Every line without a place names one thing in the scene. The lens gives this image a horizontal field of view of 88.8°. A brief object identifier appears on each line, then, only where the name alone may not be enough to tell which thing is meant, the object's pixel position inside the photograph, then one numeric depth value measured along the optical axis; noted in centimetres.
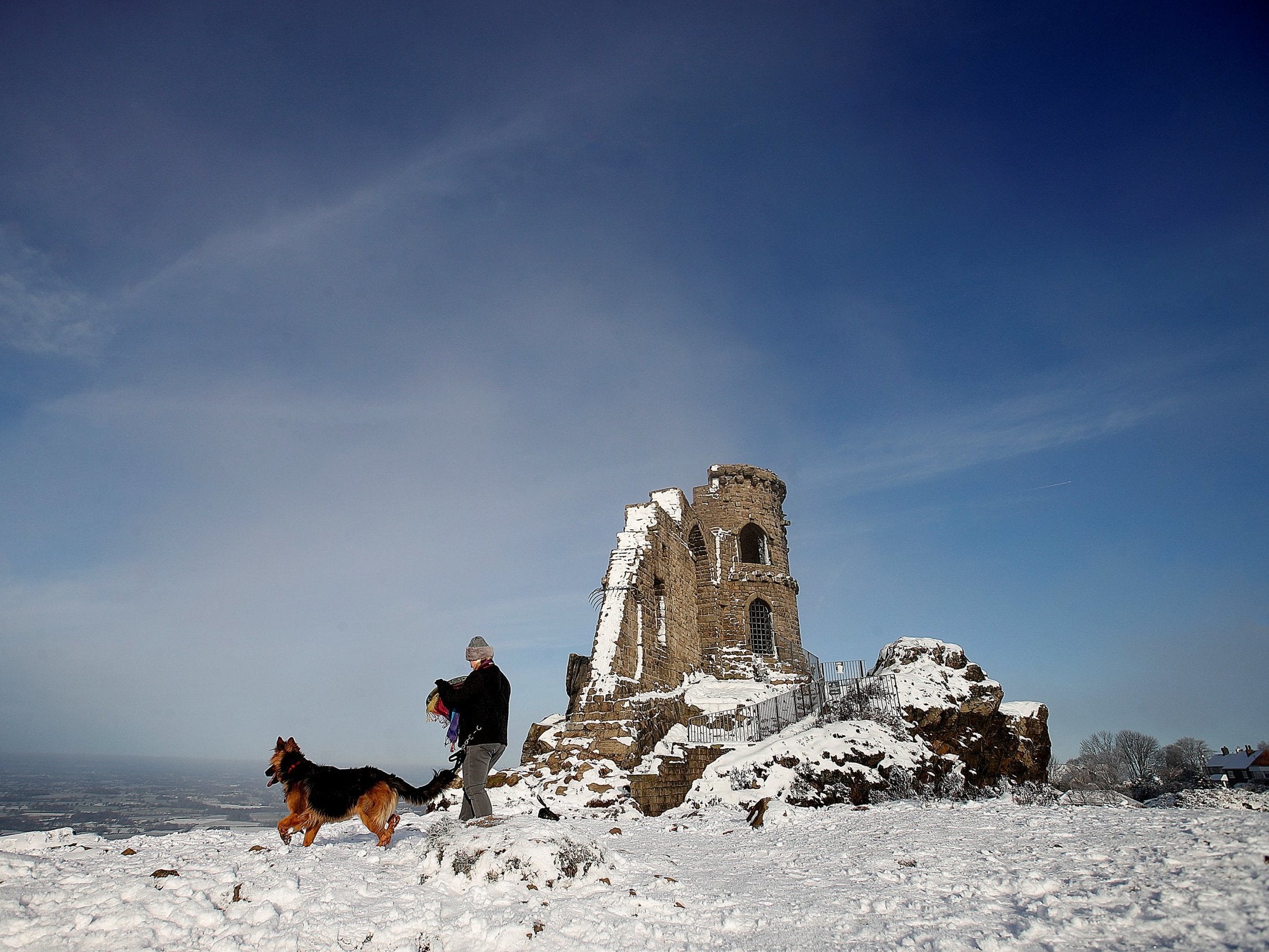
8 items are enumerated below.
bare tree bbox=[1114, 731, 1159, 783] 5384
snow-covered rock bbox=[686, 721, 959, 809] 1084
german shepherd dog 579
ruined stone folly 1263
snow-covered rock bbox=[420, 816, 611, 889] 497
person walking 629
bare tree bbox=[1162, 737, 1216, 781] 5069
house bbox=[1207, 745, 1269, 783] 4216
